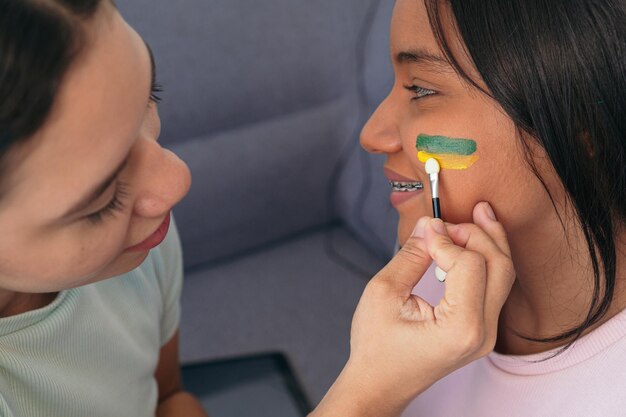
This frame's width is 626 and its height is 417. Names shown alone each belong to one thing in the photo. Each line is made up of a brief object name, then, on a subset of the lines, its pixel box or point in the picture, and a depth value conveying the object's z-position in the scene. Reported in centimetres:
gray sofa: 160
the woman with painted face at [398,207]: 67
